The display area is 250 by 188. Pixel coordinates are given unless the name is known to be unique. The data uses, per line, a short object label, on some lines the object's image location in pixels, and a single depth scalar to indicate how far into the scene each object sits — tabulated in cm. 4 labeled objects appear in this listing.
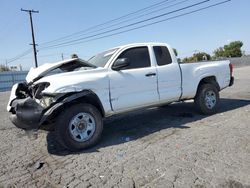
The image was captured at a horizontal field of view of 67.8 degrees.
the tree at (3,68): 4703
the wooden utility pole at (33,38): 2510
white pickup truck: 342
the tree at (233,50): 5644
